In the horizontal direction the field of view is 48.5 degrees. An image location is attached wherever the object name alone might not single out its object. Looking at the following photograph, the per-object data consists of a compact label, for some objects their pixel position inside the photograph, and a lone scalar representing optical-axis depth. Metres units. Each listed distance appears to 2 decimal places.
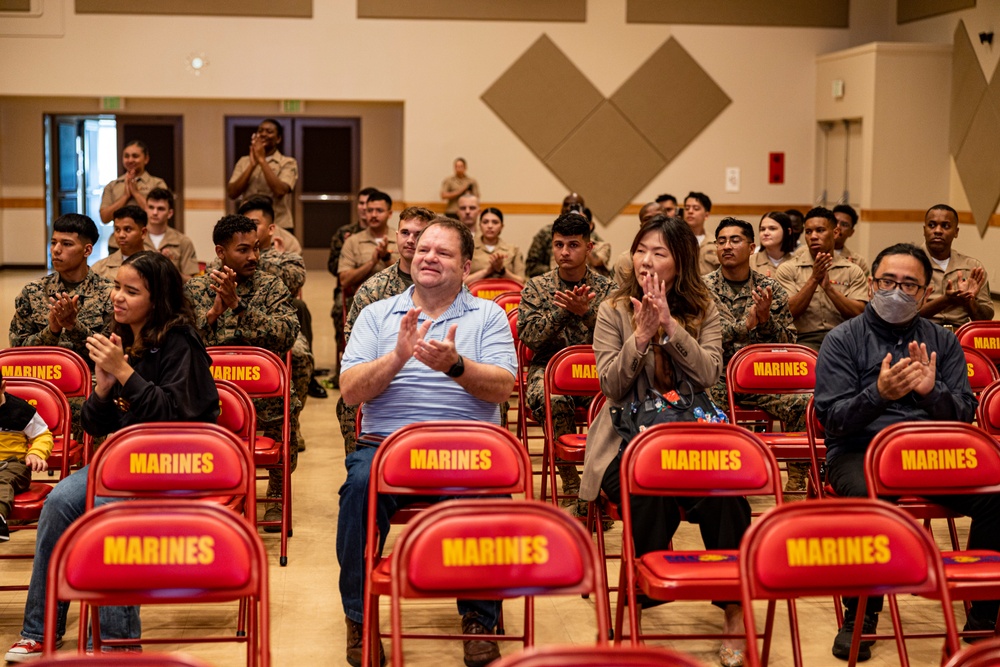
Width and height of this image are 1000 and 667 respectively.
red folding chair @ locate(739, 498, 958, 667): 2.70
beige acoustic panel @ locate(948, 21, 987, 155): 12.17
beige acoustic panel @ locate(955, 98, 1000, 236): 11.87
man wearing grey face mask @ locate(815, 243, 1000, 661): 3.87
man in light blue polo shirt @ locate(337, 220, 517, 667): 3.70
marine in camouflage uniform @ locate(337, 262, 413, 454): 5.25
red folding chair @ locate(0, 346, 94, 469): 4.70
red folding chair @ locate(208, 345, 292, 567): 4.80
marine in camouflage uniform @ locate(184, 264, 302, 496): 5.36
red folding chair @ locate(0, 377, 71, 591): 4.20
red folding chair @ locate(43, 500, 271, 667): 2.64
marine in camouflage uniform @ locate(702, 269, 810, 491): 5.50
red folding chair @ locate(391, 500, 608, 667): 2.69
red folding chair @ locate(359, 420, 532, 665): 3.41
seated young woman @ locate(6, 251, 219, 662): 3.60
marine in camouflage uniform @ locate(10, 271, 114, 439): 5.31
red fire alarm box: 13.94
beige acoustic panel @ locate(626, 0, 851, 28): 13.56
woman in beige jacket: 3.69
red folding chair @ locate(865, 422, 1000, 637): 3.52
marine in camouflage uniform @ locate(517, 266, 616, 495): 5.30
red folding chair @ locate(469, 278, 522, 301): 7.55
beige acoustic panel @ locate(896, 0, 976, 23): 12.52
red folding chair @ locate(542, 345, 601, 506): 4.98
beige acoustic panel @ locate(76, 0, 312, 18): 12.84
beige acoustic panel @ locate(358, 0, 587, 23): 13.19
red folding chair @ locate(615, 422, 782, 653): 3.42
